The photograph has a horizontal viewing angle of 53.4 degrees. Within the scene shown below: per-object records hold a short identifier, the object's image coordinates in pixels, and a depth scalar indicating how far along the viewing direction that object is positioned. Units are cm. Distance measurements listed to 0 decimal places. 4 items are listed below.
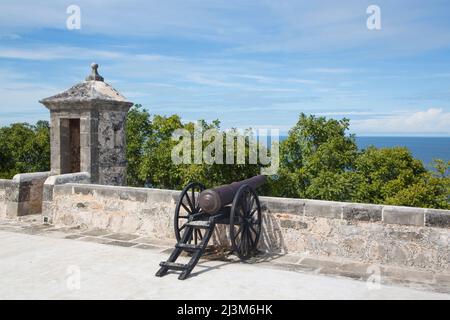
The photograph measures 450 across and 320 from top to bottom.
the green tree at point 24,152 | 3303
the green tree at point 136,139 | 2889
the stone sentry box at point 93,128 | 893
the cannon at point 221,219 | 538
